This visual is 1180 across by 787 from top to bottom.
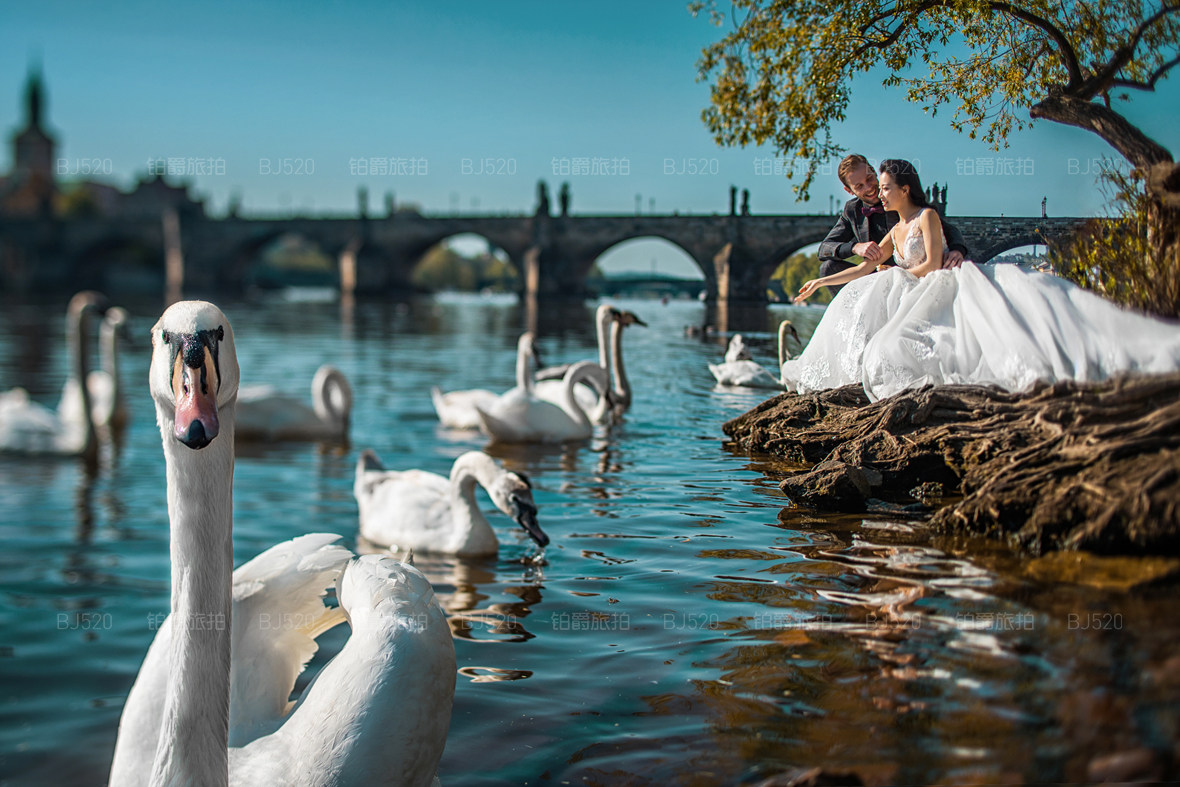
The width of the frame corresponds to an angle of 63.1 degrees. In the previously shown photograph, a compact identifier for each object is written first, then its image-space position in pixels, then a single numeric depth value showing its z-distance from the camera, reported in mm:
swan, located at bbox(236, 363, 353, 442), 13625
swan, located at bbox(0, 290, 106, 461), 11391
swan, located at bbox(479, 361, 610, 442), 11992
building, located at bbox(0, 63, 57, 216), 45981
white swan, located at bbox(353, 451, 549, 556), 7004
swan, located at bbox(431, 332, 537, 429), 12781
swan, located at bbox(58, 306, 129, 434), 13027
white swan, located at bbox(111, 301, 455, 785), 2723
